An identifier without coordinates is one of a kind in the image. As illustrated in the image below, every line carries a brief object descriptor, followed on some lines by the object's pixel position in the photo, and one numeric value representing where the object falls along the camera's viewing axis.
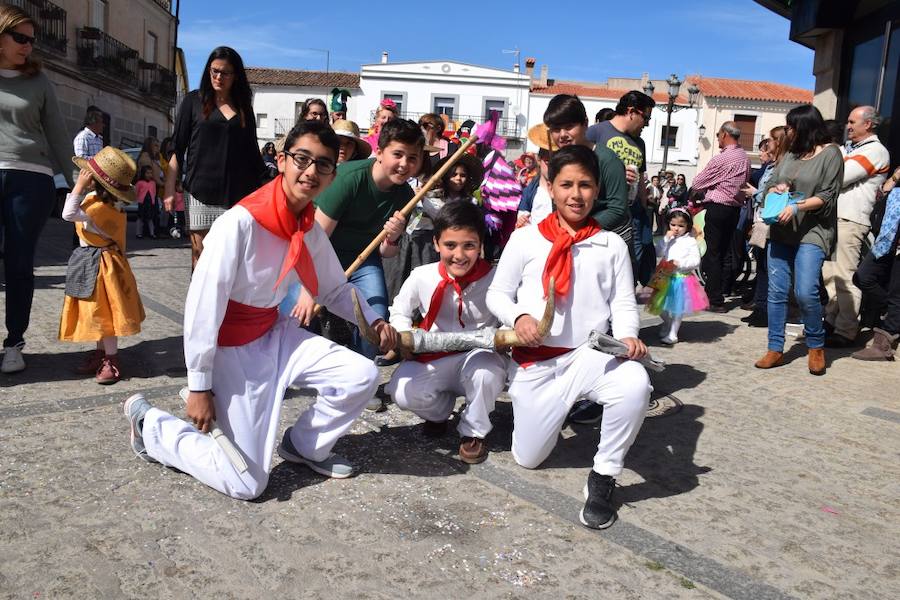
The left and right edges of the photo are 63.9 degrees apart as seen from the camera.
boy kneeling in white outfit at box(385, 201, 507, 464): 3.32
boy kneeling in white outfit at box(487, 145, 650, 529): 3.16
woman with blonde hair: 4.18
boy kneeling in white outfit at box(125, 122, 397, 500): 2.78
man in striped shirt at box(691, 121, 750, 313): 7.90
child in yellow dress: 4.23
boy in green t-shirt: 3.93
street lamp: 20.58
